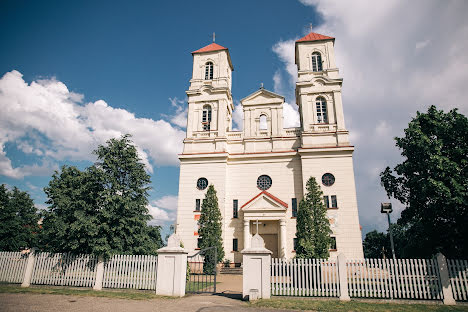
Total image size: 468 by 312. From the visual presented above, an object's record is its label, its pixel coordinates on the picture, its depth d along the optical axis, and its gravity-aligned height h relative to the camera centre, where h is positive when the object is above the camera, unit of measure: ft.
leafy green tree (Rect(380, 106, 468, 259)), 35.68 +8.19
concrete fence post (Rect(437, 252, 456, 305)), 33.27 -4.71
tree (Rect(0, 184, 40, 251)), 65.31 +1.99
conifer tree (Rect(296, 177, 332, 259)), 60.29 +3.98
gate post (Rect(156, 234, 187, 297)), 35.96 -4.14
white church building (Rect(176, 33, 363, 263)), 71.87 +22.60
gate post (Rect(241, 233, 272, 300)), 33.93 -3.97
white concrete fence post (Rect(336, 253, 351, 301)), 34.60 -4.74
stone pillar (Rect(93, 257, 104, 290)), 40.04 -5.27
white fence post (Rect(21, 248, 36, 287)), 42.68 -4.72
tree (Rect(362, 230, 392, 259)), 186.50 -2.67
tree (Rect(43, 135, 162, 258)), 42.93 +4.46
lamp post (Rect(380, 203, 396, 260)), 55.21 +6.49
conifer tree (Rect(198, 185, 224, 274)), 68.59 +3.02
